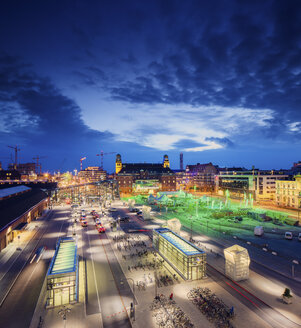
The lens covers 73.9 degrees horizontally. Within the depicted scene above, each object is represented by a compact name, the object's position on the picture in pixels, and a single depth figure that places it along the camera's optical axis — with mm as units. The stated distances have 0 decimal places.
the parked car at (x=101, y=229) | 55616
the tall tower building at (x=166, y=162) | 195150
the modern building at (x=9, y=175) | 176688
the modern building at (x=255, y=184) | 113438
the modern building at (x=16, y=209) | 45062
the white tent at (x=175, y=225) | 47438
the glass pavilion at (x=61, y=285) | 25422
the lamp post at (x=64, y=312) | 23269
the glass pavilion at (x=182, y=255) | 30391
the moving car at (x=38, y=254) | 38488
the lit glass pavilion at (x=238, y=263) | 30266
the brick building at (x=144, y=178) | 148675
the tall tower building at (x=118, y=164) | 176662
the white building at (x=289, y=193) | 80700
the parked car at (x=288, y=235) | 48344
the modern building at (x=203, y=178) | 174125
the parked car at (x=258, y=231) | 50531
